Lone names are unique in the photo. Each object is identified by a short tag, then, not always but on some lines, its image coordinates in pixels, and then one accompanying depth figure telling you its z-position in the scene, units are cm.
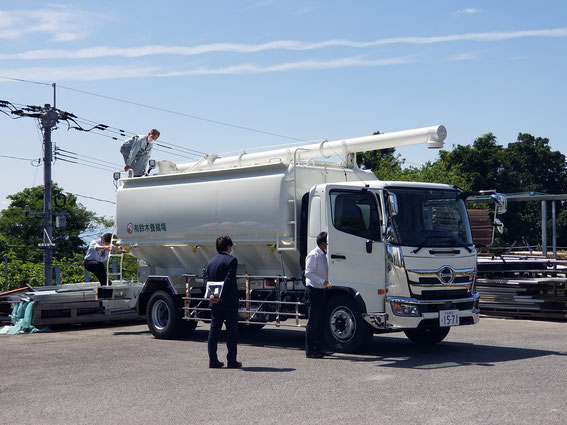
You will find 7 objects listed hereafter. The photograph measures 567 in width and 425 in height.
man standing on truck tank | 1653
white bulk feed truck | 1189
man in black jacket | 1117
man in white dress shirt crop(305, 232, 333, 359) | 1205
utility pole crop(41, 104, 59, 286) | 3375
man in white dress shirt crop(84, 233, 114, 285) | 1828
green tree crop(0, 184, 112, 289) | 6881
